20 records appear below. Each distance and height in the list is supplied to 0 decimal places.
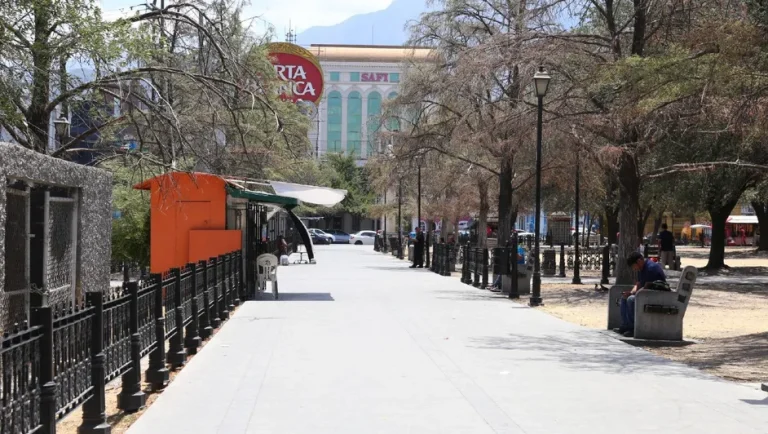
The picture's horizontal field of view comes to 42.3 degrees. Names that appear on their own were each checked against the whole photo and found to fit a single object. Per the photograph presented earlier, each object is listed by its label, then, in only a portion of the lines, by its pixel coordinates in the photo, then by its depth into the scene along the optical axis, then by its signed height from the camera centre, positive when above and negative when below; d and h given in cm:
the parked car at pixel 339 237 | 9189 -79
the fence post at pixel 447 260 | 3581 -107
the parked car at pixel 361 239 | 8994 -92
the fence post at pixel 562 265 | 3611 -119
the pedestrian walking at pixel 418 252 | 4238 -95
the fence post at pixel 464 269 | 3053 -119
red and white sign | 6338 +1020
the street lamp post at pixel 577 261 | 3003 -89
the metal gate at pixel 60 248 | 1373 -35
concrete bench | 1477 -116
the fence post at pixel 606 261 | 2917 -83
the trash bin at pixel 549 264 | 3638 -118
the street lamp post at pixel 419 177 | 3478 +231
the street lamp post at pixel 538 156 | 2120 +171
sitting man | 1522 -73
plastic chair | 2275 -92
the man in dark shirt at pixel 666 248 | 3884 -55
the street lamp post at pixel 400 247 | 5422 -97
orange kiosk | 2148 +10
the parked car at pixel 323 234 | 8494 -50
